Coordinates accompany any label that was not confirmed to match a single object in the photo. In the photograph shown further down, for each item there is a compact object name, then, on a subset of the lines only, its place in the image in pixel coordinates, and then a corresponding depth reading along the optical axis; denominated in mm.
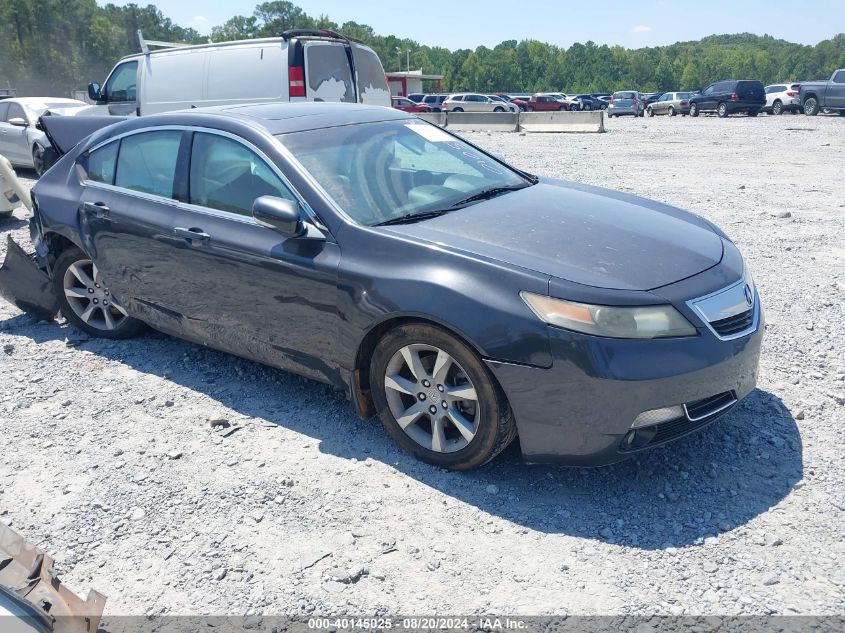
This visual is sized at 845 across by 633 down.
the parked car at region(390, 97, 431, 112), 41156
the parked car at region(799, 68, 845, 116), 28412
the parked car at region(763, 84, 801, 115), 32344
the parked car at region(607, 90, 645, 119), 38781
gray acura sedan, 3006
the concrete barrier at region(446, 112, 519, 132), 25000
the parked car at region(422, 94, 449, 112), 49019
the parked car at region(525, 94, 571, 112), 50750
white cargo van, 9977
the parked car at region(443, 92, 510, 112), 44972
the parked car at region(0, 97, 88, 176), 12633
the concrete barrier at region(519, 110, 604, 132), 23984
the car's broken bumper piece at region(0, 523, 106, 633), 1968
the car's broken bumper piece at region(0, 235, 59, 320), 5434
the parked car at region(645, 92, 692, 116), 36438
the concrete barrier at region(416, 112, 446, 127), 25412
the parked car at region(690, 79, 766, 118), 31656
